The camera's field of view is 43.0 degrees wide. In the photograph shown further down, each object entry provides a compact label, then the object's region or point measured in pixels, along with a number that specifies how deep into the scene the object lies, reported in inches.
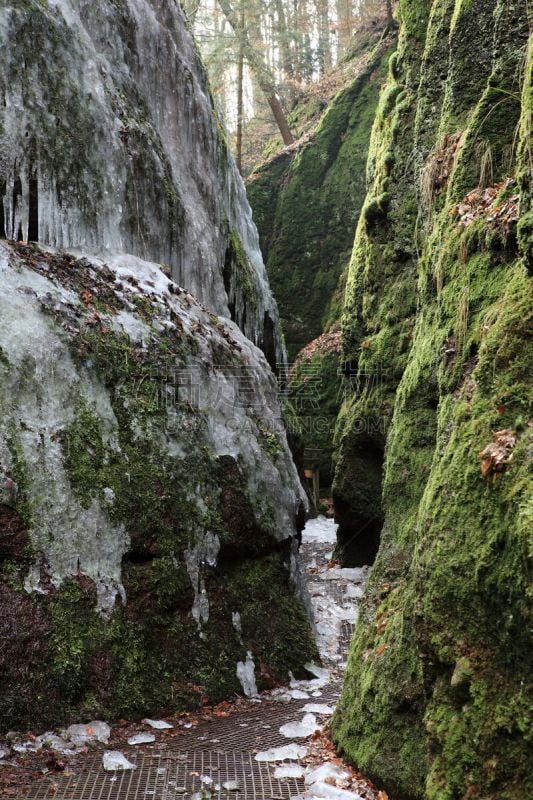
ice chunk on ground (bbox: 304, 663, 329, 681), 278.2
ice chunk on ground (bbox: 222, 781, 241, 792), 172.7
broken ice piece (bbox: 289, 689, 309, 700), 256.2
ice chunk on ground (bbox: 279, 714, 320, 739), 212.5
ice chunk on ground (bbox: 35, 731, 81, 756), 193.6
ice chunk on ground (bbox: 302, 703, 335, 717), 235.4
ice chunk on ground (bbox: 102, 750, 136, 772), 183.8
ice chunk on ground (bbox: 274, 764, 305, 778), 178.5
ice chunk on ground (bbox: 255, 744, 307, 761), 191.3
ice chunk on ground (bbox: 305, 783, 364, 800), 158.9
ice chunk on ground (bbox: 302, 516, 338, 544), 603.2
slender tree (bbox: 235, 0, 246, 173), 900.6
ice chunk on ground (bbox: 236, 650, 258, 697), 256.1
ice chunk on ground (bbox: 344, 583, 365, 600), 416.2
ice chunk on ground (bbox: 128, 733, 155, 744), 207.0
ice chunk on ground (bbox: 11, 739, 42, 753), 190.5
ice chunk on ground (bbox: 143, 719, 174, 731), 220.5
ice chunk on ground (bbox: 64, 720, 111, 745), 202.5
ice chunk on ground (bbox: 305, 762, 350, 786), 172.4
